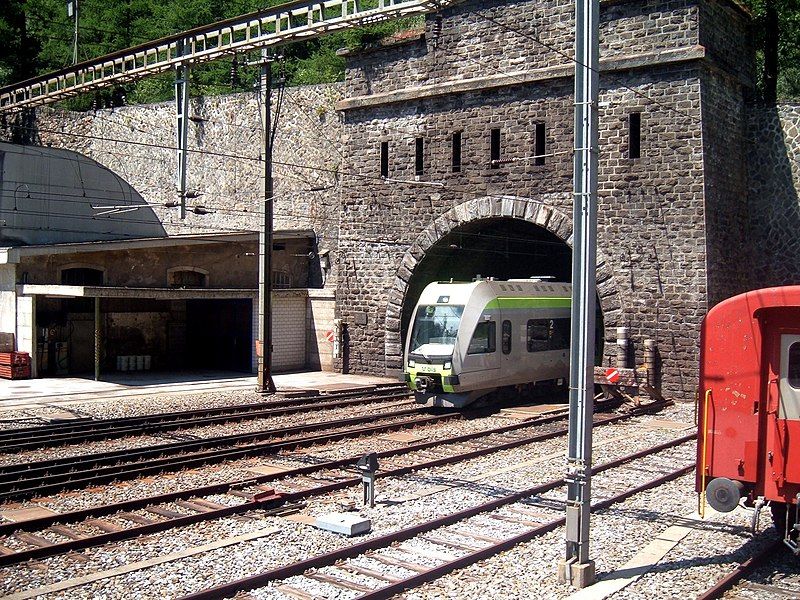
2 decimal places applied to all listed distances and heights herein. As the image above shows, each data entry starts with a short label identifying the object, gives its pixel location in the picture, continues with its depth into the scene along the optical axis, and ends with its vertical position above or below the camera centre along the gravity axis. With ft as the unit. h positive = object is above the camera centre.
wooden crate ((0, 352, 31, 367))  80.69 -5.44
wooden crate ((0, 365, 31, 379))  81.00 -6.67
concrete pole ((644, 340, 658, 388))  69.87 -4.18
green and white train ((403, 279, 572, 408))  61.16 -2.52
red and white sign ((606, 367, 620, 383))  63.82 -5.12
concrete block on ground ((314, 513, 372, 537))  31.50 -8.17
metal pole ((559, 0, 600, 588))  26.30 +0.21
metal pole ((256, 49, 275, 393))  70.64 +2.11
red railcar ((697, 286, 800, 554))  26.48 -2.99
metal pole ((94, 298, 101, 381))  74.02 -2.41
